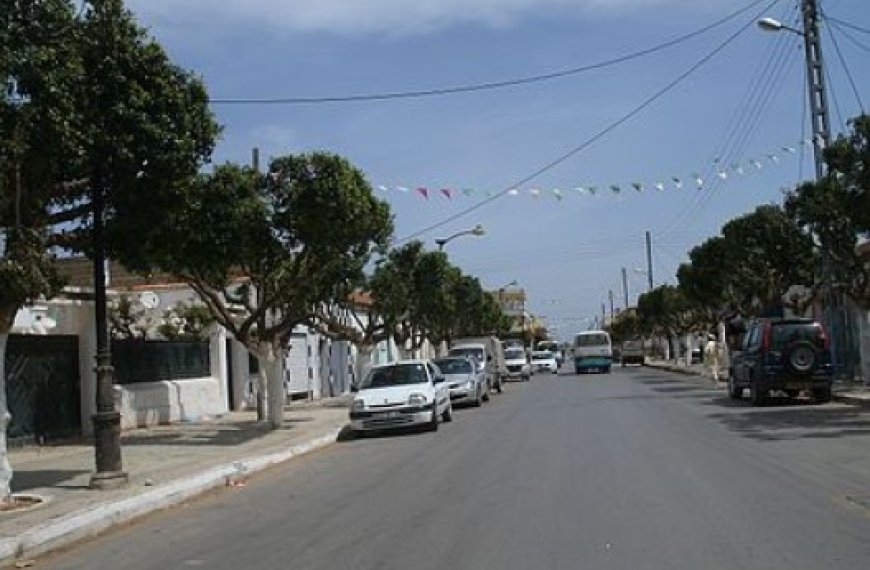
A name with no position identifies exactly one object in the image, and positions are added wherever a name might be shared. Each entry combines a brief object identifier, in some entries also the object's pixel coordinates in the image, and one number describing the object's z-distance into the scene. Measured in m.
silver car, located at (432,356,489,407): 32.83
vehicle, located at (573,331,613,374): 66.50
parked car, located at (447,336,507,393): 40.34
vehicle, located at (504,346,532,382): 63.81
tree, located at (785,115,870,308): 23.12
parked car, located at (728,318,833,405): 26.27
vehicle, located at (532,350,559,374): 80.06
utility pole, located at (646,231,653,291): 90.25
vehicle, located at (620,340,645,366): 85.94
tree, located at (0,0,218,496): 12.23
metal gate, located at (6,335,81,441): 21.52
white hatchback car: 23.39
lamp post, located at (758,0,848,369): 28.25
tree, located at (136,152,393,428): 21.89
